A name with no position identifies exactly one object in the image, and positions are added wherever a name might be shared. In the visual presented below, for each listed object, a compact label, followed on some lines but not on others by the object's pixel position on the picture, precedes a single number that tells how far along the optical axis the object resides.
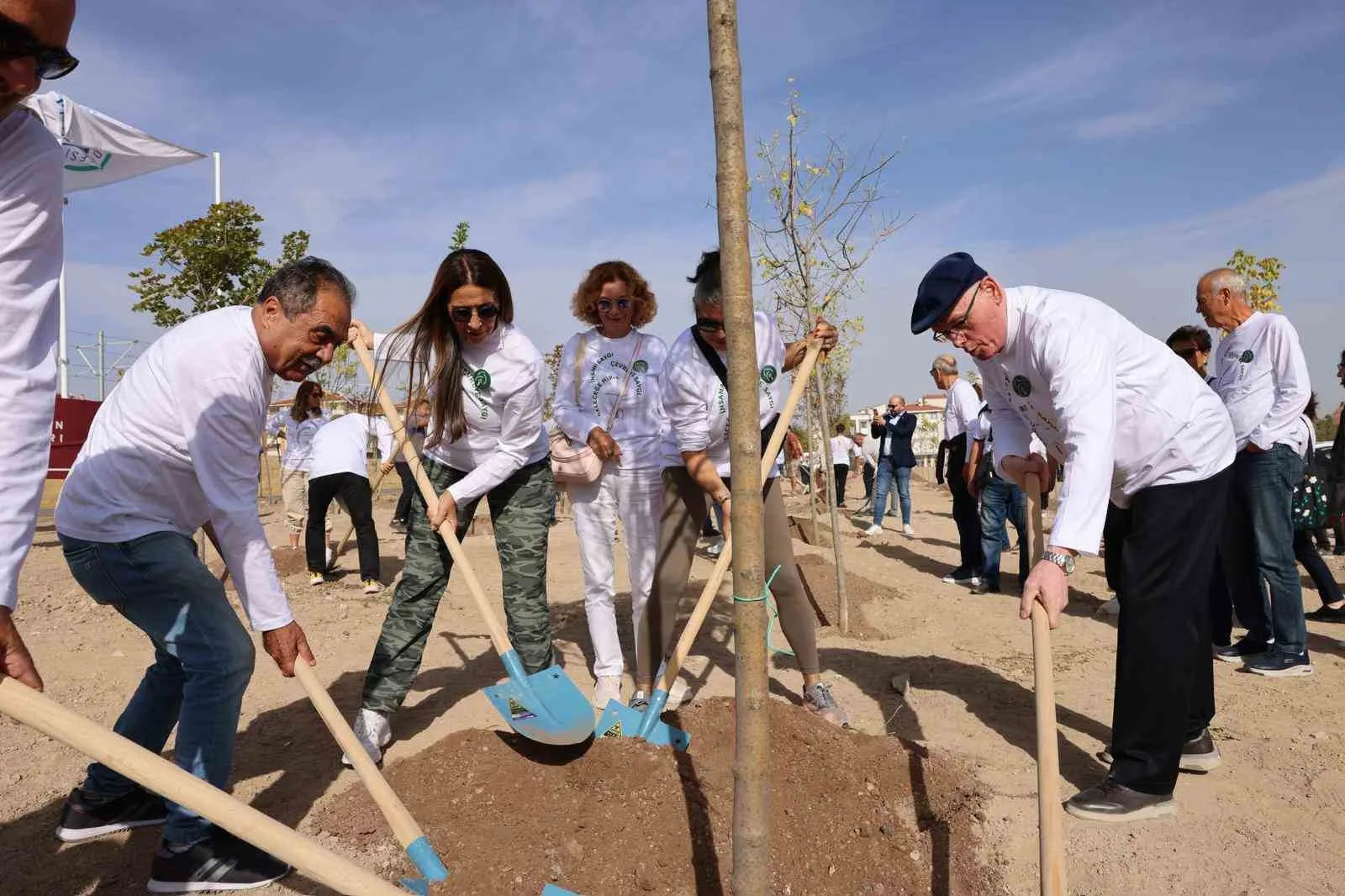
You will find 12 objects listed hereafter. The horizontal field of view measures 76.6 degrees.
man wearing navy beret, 2.80
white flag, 6.61
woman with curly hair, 4.21
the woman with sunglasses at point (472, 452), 3.47
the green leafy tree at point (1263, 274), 15.47
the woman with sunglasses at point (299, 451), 8.65
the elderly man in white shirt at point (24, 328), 1.68
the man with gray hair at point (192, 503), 2.45
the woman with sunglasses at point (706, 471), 3.69
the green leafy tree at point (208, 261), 14.36
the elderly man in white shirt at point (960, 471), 7.76
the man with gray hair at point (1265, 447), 4.51
